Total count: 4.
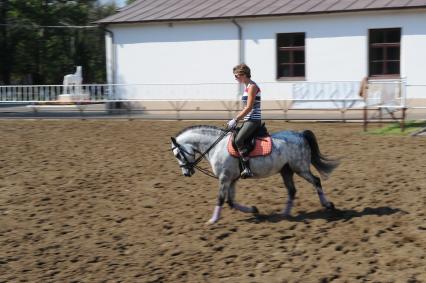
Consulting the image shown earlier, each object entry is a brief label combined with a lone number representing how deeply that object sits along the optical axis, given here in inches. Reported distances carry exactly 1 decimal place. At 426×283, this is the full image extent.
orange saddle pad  649.0
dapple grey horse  653.9
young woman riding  639.8
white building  1946.4
